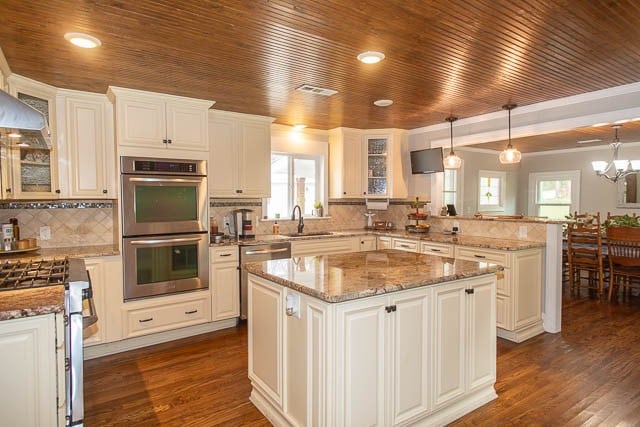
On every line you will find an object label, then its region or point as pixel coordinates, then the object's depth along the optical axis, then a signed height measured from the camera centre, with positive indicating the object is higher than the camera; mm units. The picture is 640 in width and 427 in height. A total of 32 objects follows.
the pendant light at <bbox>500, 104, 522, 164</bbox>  3895 +469
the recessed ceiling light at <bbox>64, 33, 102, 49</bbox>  2328 +1009
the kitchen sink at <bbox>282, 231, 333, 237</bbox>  4814 -420
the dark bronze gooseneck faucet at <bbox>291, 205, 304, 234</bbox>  5125 -225
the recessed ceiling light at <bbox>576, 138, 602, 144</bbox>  6984 +1125
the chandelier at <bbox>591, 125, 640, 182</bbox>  6088 +598
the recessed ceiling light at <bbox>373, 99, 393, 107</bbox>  3913 +1037
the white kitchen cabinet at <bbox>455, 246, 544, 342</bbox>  3688 -885
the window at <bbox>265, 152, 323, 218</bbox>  5281 +271
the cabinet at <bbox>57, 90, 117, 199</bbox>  3465 +528
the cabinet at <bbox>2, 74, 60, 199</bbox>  3000 +340
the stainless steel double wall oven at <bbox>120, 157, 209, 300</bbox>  3512 -231
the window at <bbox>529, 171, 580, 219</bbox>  8336 +198
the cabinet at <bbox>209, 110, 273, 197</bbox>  4254 +543
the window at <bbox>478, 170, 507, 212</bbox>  8328 +256
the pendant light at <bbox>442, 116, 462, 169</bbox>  4414 +460
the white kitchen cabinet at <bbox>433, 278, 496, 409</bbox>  2309 -871
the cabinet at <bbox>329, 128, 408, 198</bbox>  5402 +558
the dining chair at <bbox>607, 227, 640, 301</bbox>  4977 -715
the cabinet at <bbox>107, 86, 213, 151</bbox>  3467 +779
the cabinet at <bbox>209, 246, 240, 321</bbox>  3975 -851
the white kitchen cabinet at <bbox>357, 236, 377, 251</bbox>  5153 -552
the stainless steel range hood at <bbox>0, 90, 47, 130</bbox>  1624 +381
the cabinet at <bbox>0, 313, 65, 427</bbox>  1614 -728
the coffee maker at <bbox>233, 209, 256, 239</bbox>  4492 -273
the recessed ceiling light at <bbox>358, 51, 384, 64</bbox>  2664 +1025
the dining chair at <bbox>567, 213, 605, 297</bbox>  5258 -725
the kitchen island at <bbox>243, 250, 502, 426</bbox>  1927 -786
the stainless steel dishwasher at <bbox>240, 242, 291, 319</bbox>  4145 -586
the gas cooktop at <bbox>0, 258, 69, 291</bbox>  1965 -416
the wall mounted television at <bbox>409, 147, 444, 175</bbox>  5102 +560
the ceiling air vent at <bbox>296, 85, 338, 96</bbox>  3451 +1034
